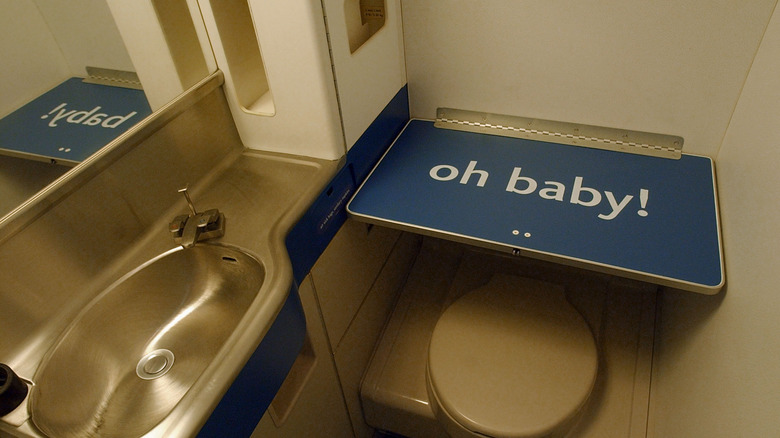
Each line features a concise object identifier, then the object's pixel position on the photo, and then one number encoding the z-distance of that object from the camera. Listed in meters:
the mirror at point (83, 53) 0.83
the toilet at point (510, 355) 1.13
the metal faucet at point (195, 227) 0.89
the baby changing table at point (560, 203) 0.91
